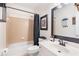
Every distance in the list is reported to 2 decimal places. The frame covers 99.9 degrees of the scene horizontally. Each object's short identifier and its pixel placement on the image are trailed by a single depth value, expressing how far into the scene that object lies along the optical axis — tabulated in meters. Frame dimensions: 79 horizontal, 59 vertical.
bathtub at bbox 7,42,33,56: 1.73
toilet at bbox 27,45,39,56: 1.75
